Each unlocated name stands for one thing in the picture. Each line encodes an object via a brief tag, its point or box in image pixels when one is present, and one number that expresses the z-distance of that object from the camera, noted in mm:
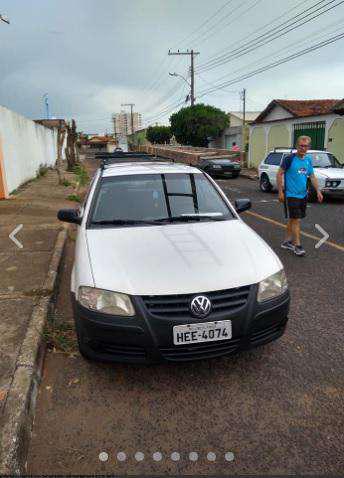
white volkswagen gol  2758
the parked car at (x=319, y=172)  11789
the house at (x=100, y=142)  103844
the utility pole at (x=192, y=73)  38094
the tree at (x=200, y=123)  45875
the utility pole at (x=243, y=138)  37631
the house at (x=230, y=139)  40978
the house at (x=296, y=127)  19891
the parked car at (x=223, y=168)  22359
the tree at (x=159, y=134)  70856
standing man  6230
